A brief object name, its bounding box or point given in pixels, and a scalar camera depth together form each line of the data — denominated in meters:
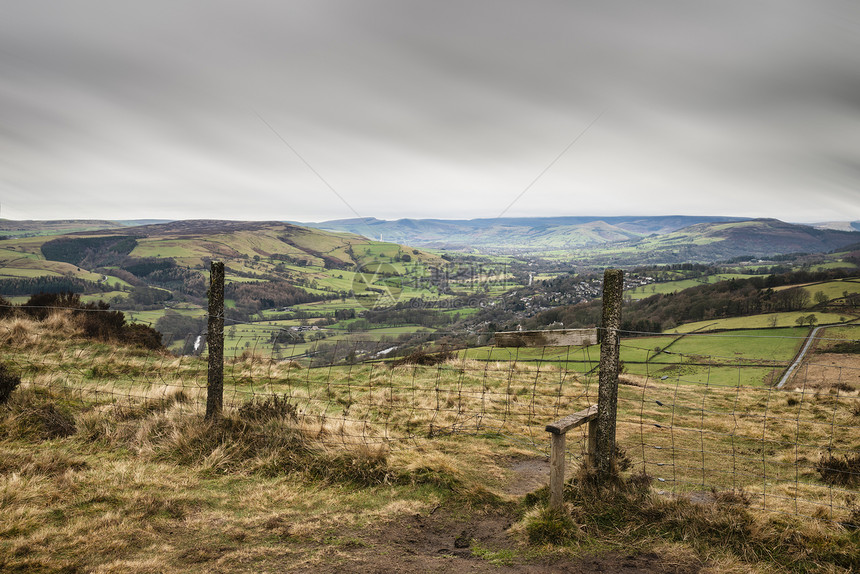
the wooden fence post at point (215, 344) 6.77
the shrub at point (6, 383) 7.17
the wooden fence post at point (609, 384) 5.16
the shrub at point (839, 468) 6.63
